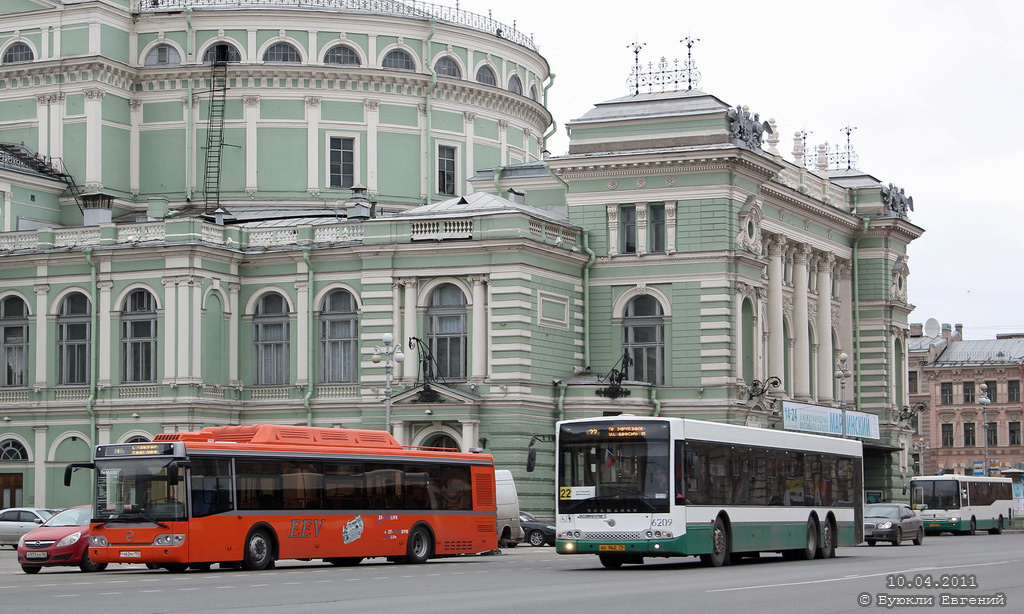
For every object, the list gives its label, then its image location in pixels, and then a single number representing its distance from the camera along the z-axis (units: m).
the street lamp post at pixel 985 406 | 115.59
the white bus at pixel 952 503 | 73.62
